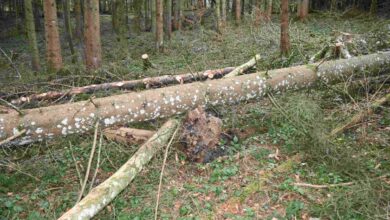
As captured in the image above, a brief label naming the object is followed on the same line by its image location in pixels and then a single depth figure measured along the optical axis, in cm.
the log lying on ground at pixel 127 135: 538
